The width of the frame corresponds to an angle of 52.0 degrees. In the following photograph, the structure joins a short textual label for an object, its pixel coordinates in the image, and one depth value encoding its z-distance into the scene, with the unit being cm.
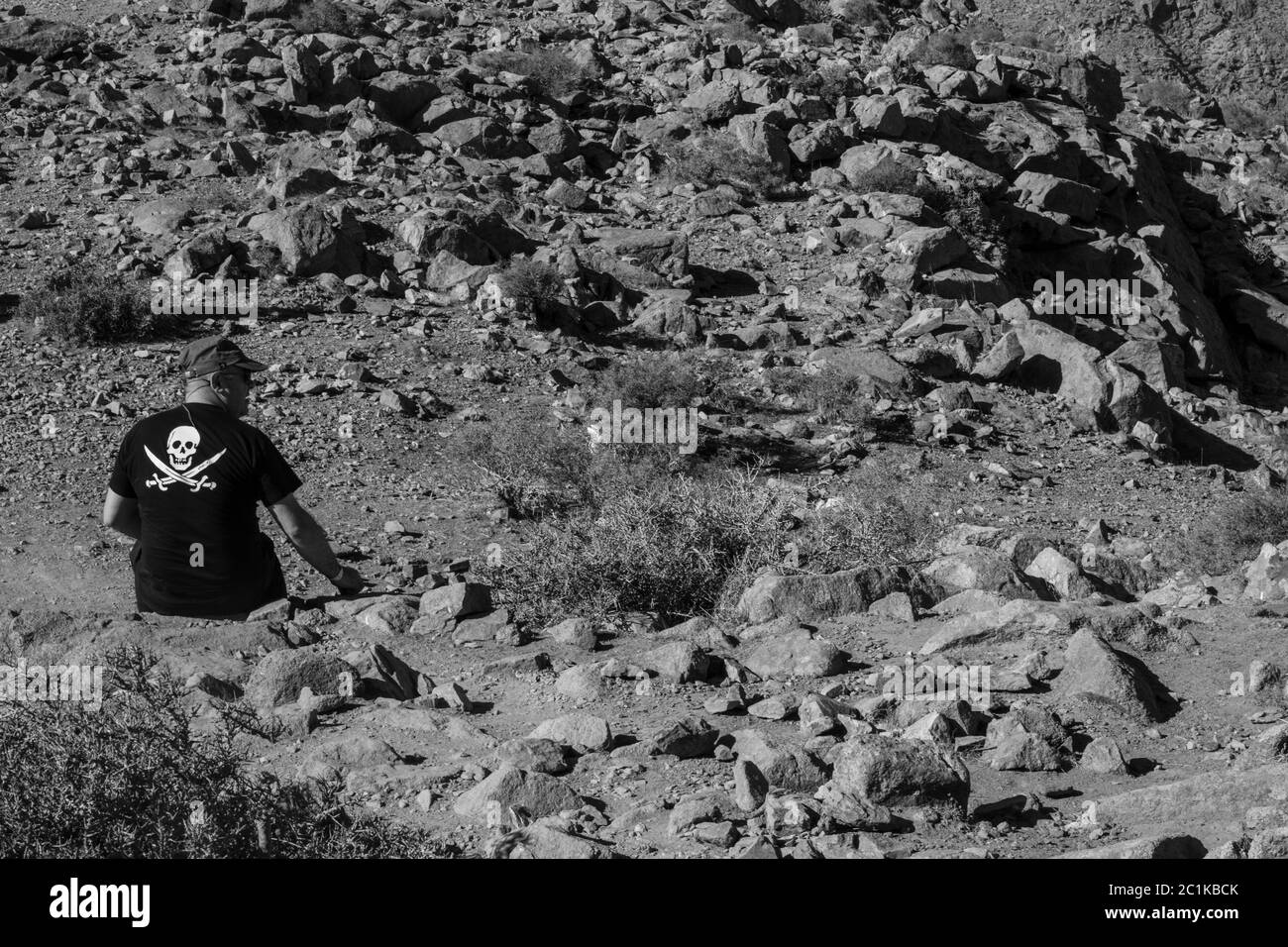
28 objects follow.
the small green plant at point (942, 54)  2152
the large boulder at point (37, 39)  1711
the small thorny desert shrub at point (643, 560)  702
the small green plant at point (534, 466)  984
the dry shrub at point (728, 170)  1678
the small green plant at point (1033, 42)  2536
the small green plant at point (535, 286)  1282
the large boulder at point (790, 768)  435
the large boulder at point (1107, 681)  510
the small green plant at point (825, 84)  1917
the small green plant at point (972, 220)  1648
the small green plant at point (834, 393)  1188
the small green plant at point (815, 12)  2372
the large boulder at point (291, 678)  539
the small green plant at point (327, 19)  1892
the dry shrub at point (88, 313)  1138
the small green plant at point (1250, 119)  2561
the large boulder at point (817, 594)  665
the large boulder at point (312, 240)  1298
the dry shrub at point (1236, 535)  908
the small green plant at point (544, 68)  1881
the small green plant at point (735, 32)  2120
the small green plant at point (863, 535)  755
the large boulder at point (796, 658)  575
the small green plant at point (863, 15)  2388
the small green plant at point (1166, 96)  2503
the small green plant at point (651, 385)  1161
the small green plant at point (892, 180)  1675
